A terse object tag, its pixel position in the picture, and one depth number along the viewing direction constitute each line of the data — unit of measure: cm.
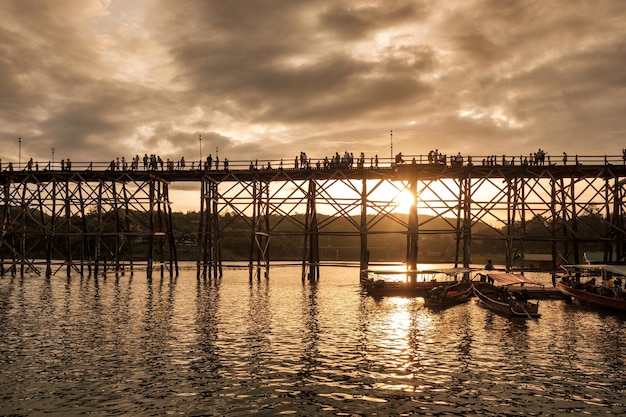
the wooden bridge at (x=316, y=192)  4953
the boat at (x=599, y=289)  3725
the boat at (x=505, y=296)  3347
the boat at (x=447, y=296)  3956
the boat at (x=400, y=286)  4425
